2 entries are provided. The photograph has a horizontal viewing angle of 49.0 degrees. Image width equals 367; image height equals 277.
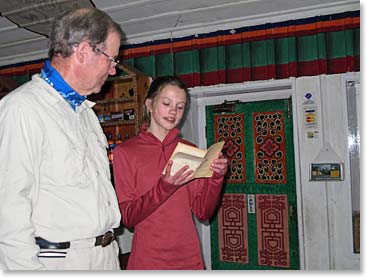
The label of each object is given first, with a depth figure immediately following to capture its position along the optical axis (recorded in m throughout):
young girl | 1.30
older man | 0.84
